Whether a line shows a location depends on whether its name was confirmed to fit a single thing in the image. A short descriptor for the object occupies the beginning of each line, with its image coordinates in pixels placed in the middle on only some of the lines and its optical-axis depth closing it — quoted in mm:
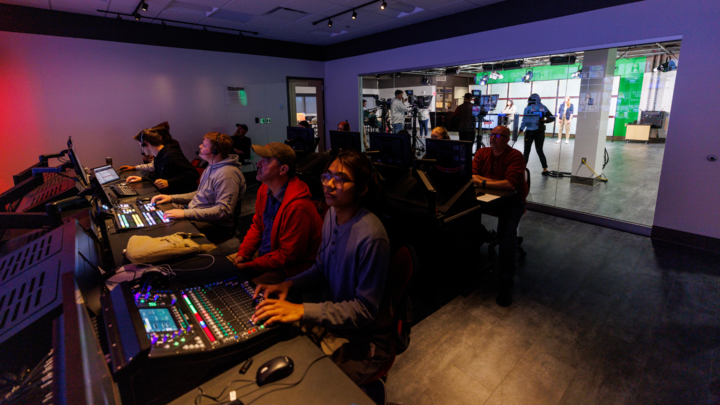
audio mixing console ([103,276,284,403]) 841
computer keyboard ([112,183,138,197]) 3214
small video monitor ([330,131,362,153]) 4141
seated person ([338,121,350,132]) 6344
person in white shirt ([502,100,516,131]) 5936
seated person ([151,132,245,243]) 2828
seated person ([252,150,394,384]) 1248
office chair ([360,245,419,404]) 1411
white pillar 4707
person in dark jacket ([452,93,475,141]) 6473
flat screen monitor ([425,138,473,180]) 2805
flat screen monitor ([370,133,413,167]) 3092
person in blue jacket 5586
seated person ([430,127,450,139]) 4117
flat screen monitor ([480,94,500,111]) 6175
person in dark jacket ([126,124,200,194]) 3502
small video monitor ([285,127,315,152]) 4738
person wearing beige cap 1842
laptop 3278
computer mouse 983
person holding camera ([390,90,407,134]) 7484
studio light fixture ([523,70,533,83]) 5308
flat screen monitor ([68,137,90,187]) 2760
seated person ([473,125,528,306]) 3051
